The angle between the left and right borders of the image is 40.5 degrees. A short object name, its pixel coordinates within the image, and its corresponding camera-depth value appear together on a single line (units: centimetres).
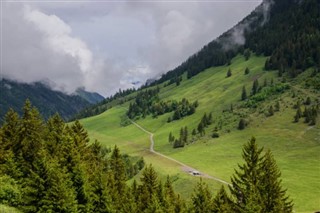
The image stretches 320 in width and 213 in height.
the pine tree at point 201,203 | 6706
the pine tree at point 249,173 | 6106
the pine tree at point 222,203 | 6581
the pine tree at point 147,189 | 7187
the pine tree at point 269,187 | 6106
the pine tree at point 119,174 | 7881
